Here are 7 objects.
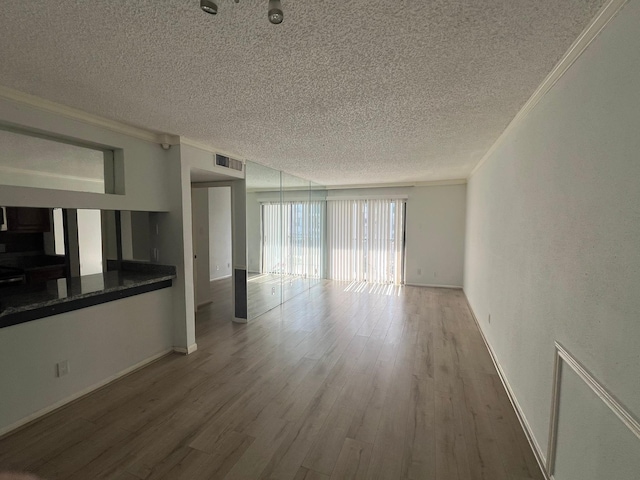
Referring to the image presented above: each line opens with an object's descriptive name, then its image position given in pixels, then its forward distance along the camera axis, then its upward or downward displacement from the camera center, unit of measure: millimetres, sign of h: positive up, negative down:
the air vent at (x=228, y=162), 3584 +851
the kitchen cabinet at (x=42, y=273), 3486 -614
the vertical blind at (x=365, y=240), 6762 -350
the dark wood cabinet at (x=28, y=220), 2990 +54
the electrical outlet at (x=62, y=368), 2244 -1175
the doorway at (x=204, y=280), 4609 -1023
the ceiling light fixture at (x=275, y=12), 972 +755
